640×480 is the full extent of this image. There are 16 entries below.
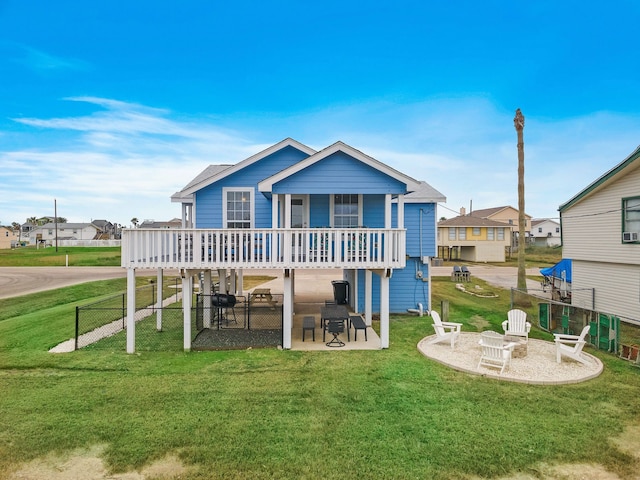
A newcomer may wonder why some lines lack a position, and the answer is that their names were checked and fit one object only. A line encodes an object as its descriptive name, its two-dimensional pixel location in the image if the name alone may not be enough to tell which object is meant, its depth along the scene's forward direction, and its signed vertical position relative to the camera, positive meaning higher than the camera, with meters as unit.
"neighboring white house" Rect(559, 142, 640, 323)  12.80 -0.03
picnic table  14.08 -2.23
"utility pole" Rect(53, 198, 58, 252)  58.14 +6.18
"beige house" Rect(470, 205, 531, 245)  56.03 +4.22
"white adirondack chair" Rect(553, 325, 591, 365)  8.66 -2.83
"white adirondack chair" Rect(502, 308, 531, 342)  10.18 -2.53
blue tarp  17.33 -1.59
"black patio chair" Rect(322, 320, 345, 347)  10.34 -2.68
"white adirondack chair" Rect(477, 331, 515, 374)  8.36 -2.76
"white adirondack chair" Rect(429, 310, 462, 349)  10.24 -2.77
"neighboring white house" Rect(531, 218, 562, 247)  65.41 +1.46
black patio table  10.69 -2.40
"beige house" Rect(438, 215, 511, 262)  42.38 +0.56
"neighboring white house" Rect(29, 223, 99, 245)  91.12 +2.67
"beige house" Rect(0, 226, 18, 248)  73.11 +1.00
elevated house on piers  10.07 +0.84
